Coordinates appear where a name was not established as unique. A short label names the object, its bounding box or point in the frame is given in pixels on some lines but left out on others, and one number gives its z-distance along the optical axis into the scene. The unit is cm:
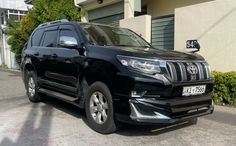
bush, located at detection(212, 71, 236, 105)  528
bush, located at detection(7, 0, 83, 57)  983
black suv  324
